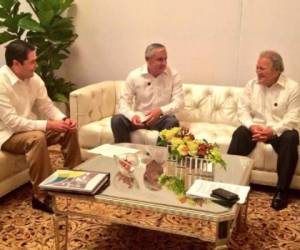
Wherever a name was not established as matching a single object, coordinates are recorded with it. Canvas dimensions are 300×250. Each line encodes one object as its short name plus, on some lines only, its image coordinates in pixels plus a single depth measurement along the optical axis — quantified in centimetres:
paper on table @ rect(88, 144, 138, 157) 265
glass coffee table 190
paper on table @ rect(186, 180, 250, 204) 200
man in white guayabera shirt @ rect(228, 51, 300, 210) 288
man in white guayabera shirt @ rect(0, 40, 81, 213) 274
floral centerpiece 218
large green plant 380
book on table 204
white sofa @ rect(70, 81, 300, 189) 329
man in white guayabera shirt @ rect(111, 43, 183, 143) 327
